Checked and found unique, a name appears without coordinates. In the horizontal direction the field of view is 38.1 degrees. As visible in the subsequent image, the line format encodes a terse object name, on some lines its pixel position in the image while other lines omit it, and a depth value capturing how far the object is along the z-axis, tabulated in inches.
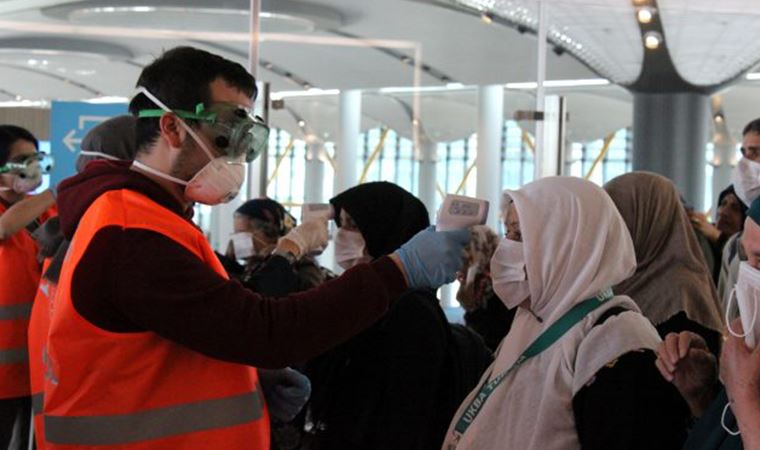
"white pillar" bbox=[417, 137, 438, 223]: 274.1
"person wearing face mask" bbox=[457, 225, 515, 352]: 172.9
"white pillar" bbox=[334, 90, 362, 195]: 279.1
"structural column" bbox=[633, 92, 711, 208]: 288.0
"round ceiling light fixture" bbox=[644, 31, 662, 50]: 277.1
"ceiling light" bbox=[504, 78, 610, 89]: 273.6
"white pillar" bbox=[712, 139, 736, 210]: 285.0
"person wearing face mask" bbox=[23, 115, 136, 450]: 122.1
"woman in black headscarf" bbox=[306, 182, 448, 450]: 114.1
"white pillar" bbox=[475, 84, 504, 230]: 276.4
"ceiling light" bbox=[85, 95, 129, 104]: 263.7
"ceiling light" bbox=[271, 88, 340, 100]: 268.4
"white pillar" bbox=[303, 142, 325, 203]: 275.6
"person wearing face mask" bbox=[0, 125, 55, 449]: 164.9
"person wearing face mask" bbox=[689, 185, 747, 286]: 211.6
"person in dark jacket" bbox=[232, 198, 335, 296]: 176.4
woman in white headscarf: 87.1
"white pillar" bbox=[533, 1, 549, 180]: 270.7
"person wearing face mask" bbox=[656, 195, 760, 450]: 74.6
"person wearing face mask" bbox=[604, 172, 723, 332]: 132.3
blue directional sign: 250.1
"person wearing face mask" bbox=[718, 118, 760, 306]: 182.5
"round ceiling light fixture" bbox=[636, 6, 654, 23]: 274.7
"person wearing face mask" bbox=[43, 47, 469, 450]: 78.4
